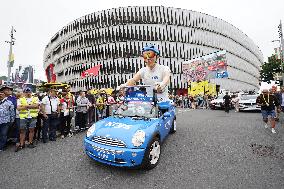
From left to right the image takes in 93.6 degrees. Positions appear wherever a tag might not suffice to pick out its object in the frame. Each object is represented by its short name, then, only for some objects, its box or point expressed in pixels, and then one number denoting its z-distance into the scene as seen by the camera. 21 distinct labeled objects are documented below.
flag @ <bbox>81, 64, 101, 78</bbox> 12.14
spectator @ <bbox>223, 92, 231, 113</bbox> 10.63
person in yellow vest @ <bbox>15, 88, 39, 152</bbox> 3.97
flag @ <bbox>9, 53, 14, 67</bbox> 15.40
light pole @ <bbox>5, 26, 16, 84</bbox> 15.26
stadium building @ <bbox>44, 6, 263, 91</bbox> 30.99
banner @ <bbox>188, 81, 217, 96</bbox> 15.07
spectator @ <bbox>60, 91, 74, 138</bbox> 5.01
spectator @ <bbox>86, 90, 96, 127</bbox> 6.41
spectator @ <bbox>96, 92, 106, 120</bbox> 7.03
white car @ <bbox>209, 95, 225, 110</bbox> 12.44
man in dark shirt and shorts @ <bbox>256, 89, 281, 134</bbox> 5.34
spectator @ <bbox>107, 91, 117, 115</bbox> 7.71
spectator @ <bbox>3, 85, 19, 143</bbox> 3.97
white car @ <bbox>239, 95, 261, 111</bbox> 10.65
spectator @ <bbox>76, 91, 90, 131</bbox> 5.50
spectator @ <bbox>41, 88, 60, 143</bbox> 4.42
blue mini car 2.67
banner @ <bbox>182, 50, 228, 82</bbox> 15.86
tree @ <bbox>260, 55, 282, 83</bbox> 21.63
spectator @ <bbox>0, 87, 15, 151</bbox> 3.83
